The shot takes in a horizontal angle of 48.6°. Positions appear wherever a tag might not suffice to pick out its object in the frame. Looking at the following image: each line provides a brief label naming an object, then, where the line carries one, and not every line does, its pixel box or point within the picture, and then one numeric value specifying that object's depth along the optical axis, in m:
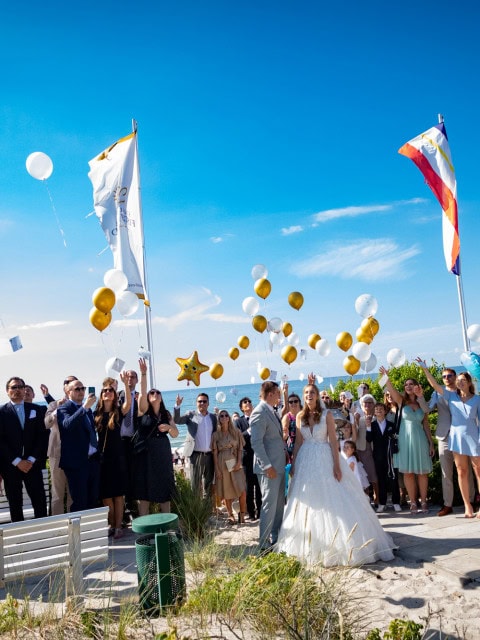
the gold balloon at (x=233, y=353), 17.75
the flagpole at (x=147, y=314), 9.88
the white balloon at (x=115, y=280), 9.09
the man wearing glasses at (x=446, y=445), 7.15
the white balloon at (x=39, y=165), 9.25
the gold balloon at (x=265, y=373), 16.95
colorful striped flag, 10.34
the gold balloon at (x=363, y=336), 12.29
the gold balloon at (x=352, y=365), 12.89
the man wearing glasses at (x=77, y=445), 6.42
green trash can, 4.25
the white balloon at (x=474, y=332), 11.20
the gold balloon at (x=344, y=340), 13.38
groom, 6.00
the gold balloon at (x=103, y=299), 8.59
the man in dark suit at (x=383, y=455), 7.83
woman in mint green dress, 7.50
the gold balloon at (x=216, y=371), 16.42
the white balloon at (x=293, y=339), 16.14
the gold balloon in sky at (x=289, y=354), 15.55
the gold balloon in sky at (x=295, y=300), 15.24
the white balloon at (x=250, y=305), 15.44
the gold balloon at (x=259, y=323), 15.83
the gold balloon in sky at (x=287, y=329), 16.38
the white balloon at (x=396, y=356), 10.80
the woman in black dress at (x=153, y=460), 7.07
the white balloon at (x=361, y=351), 11.91
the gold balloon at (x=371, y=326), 12.27
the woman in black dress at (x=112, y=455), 7.09
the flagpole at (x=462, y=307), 10.39
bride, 5.32
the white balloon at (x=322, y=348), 15.50
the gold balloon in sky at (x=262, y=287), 14.84
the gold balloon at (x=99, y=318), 8.83
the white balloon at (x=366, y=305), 11.90
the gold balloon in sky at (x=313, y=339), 15.88
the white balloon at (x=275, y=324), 16.05
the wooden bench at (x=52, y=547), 4.26
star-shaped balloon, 12.01
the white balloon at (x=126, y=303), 9.20
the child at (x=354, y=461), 7.36
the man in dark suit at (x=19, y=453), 6.60
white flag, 9.99
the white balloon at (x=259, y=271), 15.24
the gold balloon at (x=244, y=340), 17.77
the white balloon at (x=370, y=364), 12.57
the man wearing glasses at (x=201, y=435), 7.95
